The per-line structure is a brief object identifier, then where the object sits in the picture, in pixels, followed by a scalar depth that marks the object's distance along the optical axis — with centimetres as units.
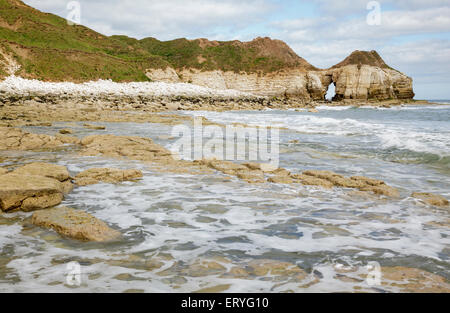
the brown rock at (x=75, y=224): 380
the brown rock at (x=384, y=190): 605
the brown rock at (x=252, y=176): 683
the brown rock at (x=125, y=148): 903
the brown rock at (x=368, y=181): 660
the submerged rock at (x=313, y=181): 655
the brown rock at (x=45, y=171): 572
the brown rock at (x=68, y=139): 1053
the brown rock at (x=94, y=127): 1426
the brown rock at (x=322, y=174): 708
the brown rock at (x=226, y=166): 764
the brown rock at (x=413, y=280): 288
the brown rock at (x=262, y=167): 778
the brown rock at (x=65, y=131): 1230
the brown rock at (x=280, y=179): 675
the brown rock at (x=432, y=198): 555
